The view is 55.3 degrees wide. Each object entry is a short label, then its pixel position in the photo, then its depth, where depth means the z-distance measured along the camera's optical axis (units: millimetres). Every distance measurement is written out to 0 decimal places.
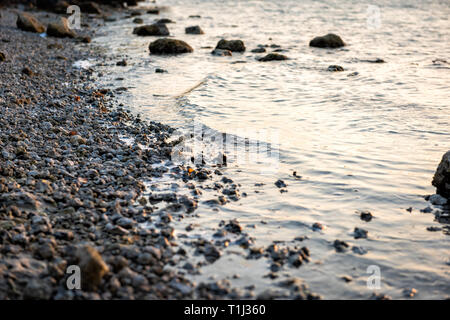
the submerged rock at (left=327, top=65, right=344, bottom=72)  16894
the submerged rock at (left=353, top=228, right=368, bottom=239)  6043
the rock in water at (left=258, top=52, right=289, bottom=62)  18953
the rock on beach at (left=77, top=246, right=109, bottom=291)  4684
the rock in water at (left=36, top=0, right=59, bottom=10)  35031
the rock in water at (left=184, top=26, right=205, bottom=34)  26641
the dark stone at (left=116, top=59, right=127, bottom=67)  17859
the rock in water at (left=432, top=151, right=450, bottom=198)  6969
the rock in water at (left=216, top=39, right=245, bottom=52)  21203
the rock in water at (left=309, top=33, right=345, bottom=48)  21609
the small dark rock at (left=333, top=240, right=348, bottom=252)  5747
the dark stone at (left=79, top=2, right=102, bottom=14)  36278
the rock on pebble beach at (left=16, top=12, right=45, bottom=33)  23516
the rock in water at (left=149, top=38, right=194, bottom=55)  20562
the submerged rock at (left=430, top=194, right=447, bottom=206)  6852
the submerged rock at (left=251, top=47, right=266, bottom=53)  20866
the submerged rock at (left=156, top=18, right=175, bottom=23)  31203
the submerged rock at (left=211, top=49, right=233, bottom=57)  20222
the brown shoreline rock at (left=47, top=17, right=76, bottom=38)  23250
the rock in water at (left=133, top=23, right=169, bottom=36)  25766
